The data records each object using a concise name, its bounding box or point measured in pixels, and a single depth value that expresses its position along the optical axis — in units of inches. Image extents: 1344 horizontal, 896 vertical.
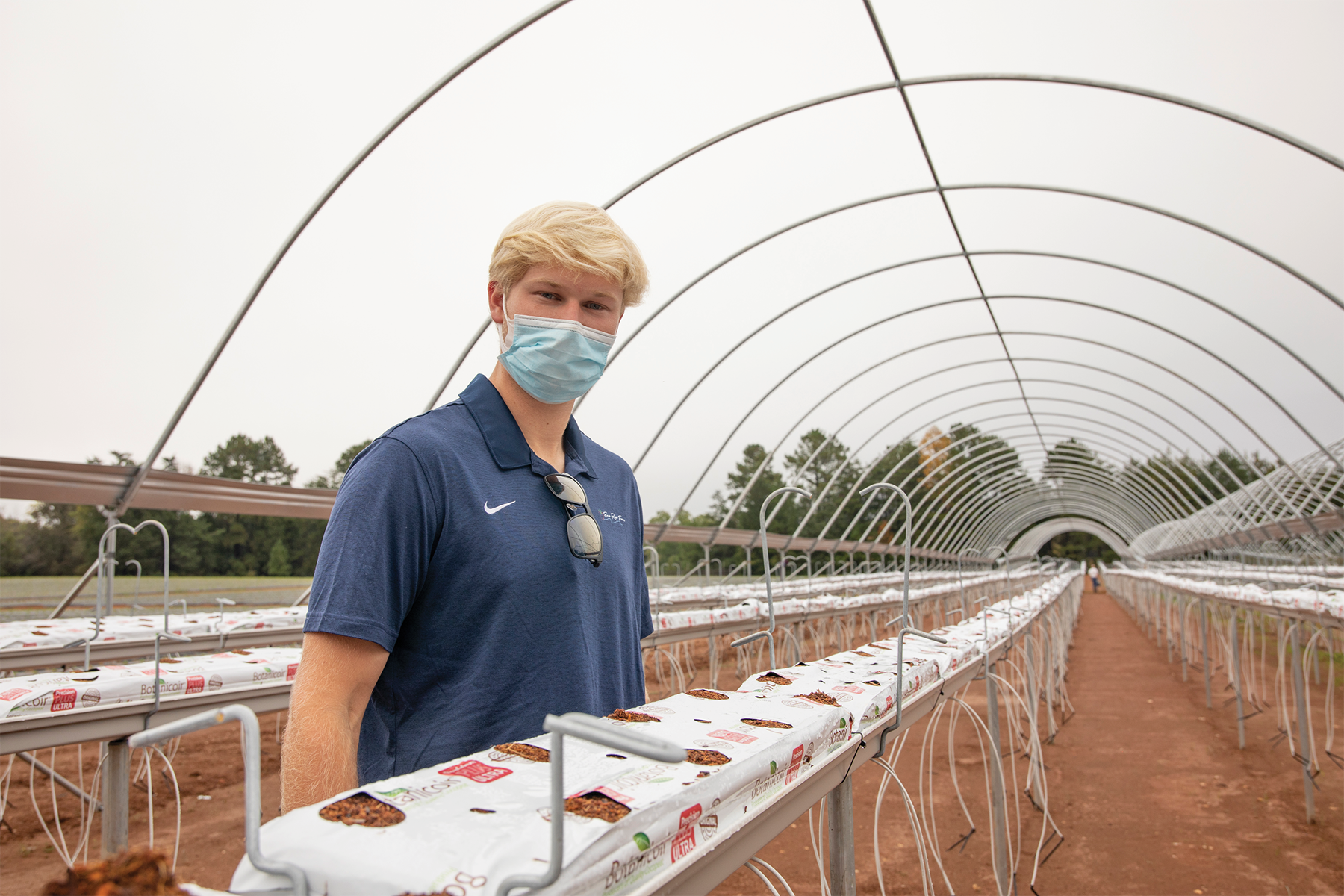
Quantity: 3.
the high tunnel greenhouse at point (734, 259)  213.9
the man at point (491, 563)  51.3
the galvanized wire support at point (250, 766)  30.8
